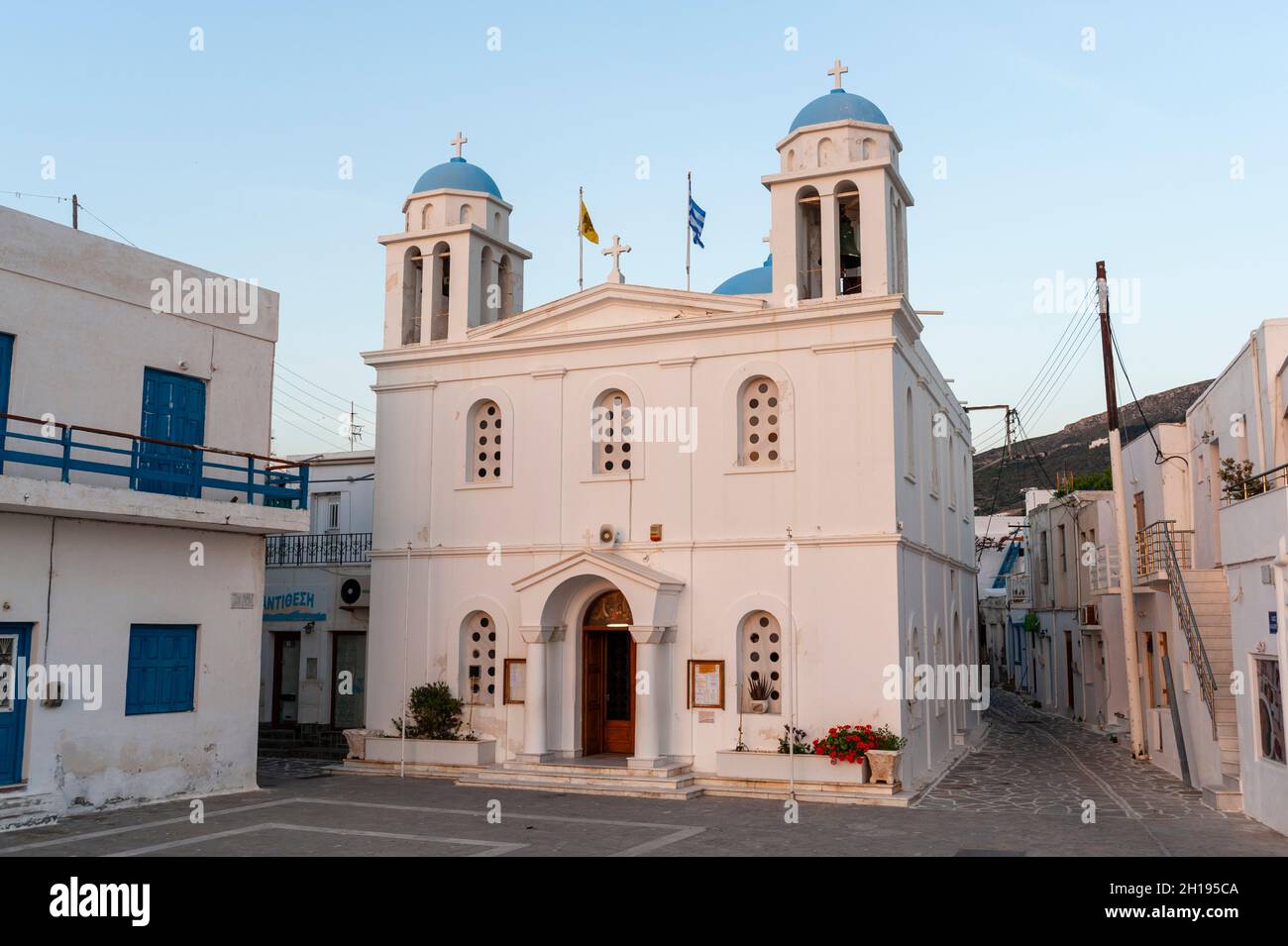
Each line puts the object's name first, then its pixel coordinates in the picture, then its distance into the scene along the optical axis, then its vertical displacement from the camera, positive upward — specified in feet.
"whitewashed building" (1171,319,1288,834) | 42.80 +2.60
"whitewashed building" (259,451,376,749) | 78.59 -0.89
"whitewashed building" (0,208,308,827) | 47.06 +5.04
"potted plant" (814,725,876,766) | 53.93 -5.32
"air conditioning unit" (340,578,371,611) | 78.18 +2.54
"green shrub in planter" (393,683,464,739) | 63.87 -4.53
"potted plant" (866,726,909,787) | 53.11 -5.85
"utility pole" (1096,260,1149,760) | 73.00 +2.43
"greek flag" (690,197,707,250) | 67.36 +24.45
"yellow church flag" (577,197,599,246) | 69.62 +24.74
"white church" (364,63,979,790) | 57.57 +7.35
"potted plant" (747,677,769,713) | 58.08 -3.08
